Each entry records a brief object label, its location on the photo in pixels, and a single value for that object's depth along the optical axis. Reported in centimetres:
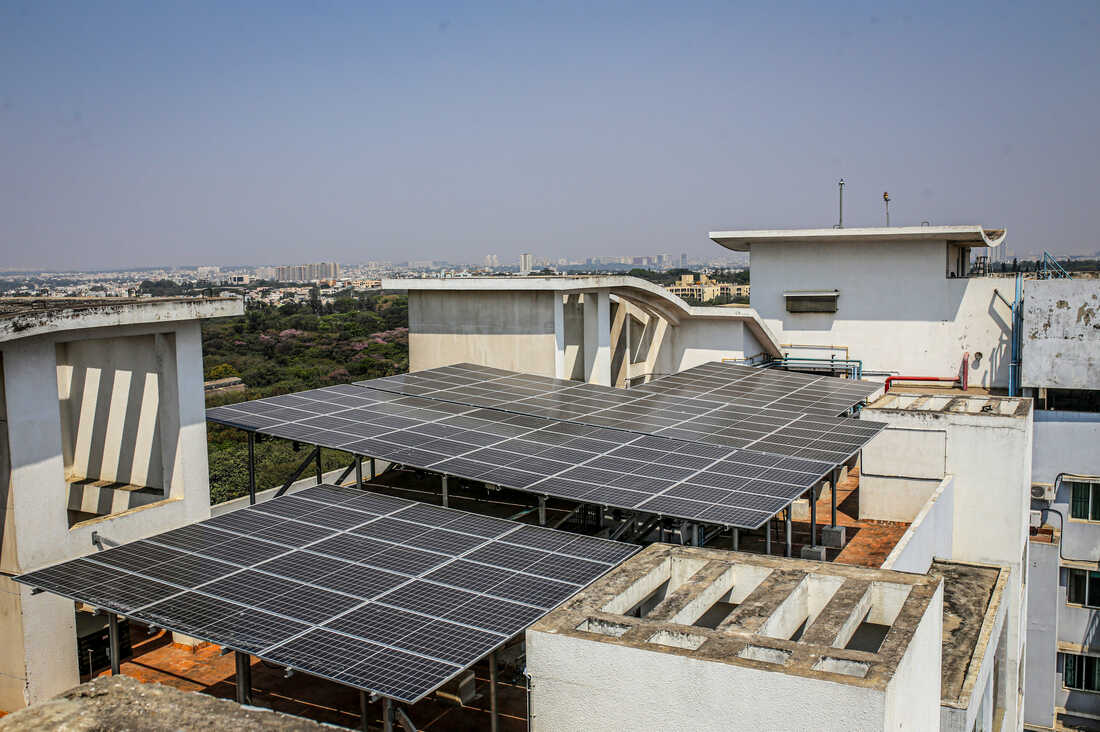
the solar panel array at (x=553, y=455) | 1483
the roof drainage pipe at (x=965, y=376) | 3769
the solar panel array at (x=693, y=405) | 1944
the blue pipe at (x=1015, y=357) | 3606
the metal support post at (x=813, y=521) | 1772
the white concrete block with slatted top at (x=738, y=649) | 901
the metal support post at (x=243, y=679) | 1146
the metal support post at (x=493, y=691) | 1096
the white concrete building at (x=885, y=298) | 3738
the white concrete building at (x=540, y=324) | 2855
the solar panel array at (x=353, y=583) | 1013
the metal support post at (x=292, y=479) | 1933
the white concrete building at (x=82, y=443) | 1460
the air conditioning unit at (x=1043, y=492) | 3200
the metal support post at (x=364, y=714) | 1113
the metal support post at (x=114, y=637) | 1202
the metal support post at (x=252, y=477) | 1928
